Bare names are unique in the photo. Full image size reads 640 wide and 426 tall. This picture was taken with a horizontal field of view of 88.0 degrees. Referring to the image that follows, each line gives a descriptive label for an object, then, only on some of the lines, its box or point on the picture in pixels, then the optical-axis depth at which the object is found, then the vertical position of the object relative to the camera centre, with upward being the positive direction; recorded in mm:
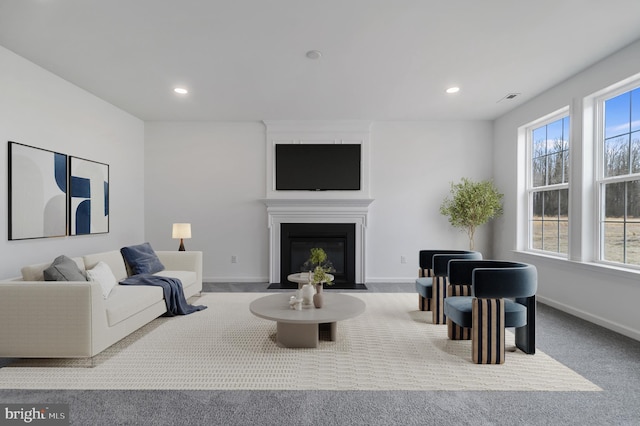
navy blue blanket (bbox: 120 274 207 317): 3729 -878
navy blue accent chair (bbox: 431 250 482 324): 3625 -784
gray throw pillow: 2826 -524
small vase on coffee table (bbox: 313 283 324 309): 3102 -815
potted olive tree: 5113 +138
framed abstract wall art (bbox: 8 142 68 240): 3303 +201
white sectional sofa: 2580 -839
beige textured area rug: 2342 -1204
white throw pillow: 3182 -637
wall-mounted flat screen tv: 5699 +792
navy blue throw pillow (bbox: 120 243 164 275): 4109 -610
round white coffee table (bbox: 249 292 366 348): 2773 -883
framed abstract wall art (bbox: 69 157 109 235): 4090 +198
